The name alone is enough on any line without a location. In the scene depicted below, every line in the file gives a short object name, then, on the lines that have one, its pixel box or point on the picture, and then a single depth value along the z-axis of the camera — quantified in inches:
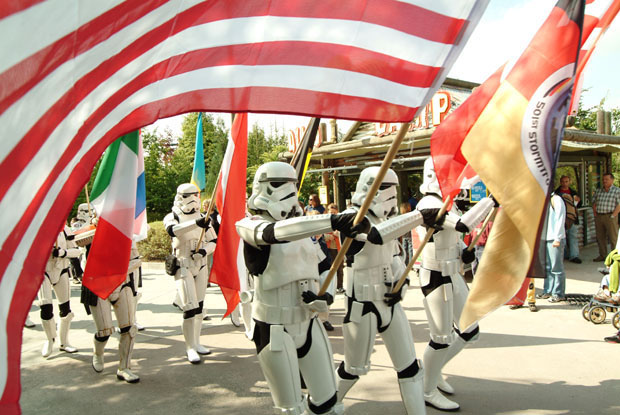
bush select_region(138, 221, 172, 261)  610.9
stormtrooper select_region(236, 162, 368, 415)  126.0
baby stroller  255.1
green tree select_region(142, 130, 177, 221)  898.7
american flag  76.5
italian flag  154.2
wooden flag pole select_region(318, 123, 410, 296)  88.6
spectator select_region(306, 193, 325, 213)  391.5
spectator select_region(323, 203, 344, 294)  343.6
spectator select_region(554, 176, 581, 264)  387.4
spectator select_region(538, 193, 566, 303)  318.7
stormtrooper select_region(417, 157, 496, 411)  171.3
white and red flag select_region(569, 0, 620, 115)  113.4
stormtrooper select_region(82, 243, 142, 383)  213.0
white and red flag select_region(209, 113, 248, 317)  184.5
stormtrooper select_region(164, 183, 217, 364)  232.7
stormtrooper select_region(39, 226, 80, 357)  253.0
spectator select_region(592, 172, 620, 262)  426.6
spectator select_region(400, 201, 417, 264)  382.0
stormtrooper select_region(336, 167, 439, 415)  151.2
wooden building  414.6
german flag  101.5
